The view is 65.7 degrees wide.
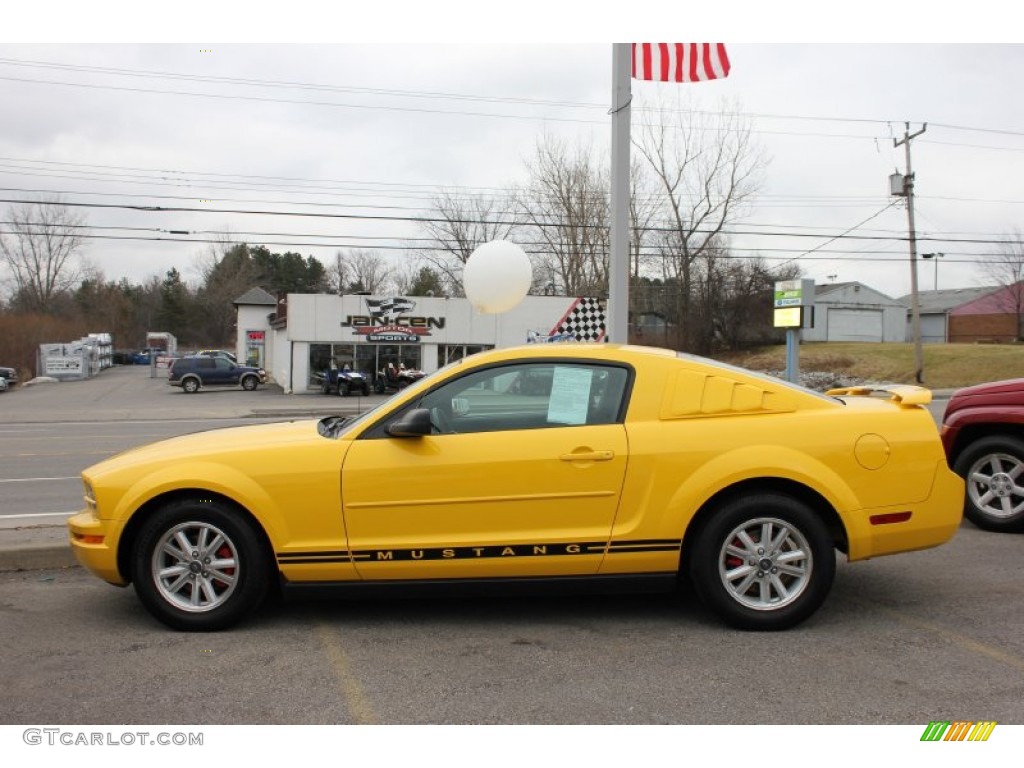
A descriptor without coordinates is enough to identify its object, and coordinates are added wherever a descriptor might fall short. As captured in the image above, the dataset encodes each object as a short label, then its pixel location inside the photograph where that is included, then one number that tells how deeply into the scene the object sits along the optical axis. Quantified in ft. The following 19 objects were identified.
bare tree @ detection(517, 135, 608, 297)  142.92
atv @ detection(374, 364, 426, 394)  102.99
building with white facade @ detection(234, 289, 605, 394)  106.22
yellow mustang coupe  13.48
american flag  26.71
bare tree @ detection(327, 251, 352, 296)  251.60
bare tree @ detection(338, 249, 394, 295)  244.30
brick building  188.24
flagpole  25.77
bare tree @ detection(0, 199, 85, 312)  231.30
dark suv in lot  115.55
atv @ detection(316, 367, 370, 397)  104.17
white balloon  35.86
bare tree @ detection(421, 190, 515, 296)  175.01
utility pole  109.09
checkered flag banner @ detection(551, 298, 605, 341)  106.42
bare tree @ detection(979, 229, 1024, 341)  177.87
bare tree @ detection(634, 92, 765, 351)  141.18
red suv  20.59
